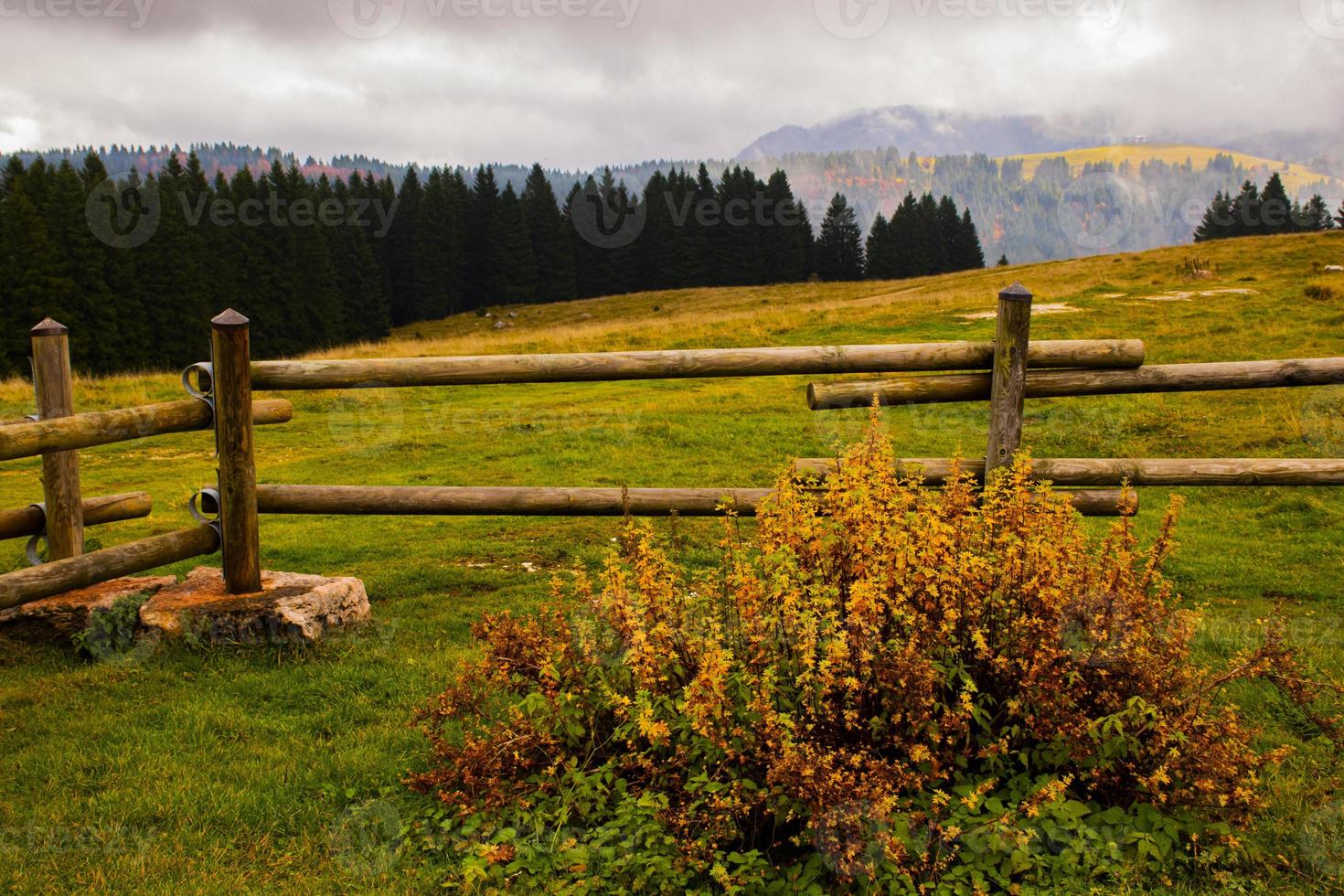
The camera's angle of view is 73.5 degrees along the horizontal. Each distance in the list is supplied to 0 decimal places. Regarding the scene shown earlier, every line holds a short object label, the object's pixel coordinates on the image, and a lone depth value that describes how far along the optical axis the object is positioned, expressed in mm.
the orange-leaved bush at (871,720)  3352
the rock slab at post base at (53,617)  5902
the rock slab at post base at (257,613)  5789
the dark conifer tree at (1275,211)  74562
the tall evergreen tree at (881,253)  87625
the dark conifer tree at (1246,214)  76438
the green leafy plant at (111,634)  5770
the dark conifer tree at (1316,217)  81688
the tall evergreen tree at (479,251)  86062
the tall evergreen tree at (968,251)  93500
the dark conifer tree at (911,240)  88000
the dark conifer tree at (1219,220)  78125
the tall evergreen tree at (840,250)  89750
